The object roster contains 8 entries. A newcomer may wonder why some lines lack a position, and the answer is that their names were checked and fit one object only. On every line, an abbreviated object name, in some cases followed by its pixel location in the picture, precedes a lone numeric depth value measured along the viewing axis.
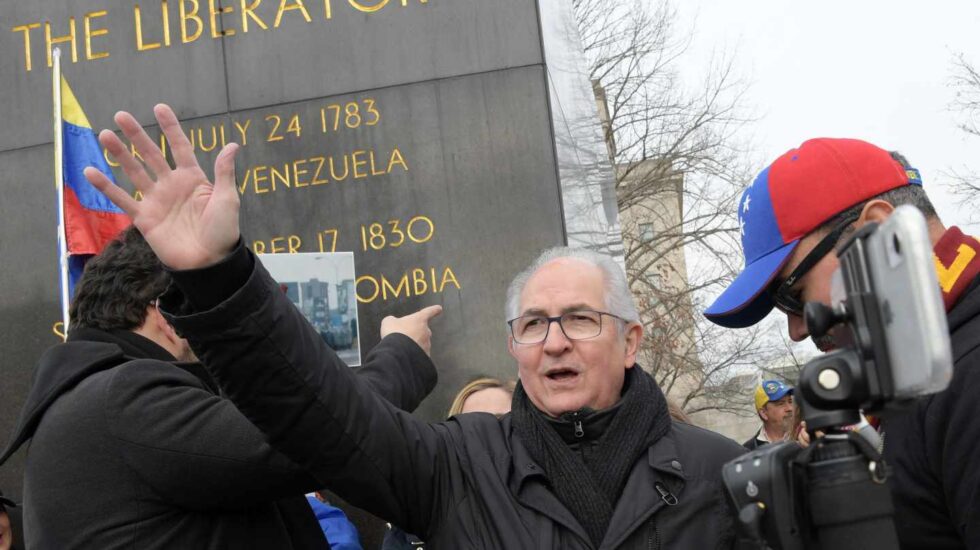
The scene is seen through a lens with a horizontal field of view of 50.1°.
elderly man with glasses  1.80
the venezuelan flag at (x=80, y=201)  4.88
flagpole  4.65
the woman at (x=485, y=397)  4.18
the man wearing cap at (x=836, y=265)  1.64
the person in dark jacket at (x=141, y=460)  2.37
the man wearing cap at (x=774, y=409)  6.94
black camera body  1.20
